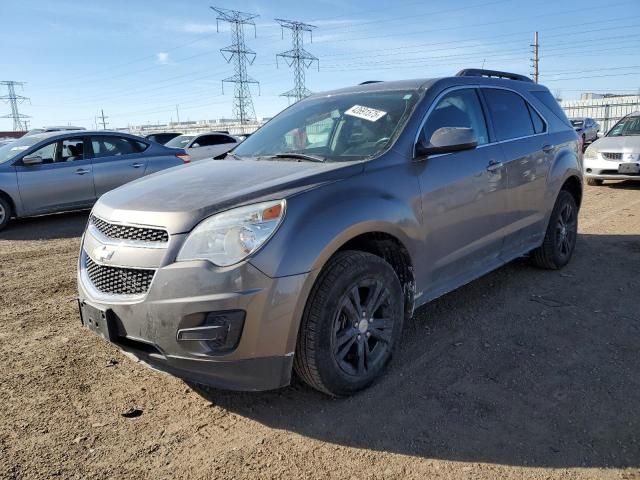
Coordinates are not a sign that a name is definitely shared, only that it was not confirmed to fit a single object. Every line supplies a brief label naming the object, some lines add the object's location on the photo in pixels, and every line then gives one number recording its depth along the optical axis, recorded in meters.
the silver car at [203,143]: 15.23
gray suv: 2.47
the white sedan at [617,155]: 10.34
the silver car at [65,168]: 8.22
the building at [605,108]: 31.80
